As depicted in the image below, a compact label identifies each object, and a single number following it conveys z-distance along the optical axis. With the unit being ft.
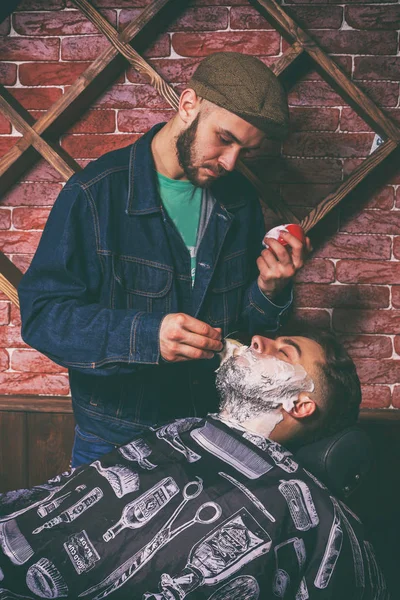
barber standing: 4.46
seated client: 3.86
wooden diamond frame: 6.13
